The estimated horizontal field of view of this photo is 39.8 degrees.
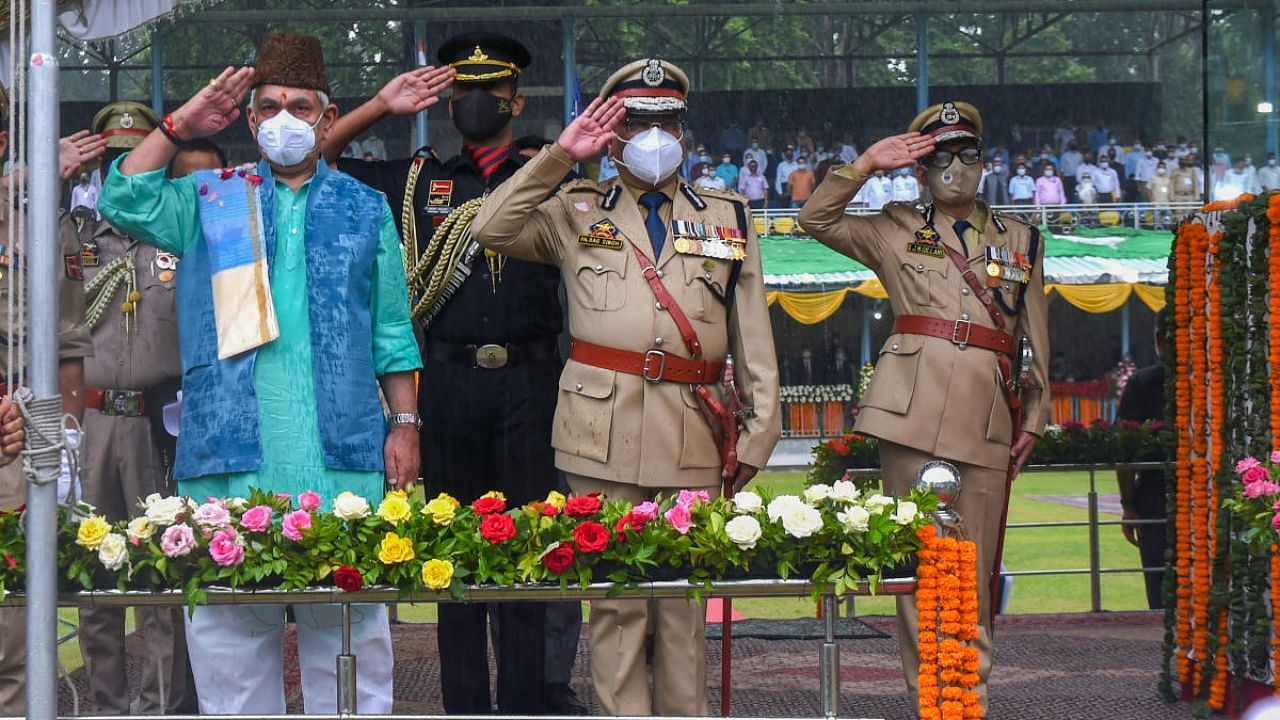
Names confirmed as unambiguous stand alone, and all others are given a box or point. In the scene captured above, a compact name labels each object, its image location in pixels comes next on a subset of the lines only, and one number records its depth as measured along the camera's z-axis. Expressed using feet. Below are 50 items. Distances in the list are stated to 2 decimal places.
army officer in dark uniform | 19.15
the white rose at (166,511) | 13.75
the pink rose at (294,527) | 13.60
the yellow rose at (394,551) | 13.37
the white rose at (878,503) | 14.03
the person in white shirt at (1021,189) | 110.32
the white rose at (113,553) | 13.32
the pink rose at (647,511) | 13.88
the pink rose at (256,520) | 13.69
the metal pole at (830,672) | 13.51
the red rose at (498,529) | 13.65
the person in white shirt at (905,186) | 94.07
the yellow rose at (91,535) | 13.42
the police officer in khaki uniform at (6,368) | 17.67
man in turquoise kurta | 15.40
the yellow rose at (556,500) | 14.28
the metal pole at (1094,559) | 31.40
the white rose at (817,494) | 14.35
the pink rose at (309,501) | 14.17
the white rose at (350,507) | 13.87
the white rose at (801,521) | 13.69
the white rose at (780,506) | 13.83
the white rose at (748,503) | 14.06
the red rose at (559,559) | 13.41
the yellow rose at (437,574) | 13.32
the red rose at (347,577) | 13.32
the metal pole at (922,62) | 78.43
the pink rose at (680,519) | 13.75
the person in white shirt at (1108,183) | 110.93
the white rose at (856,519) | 13.73
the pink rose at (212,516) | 13.71
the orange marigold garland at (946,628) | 13.57
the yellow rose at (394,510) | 13.82
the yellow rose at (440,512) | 13.88
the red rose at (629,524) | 13.70
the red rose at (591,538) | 13.46
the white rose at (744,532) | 13.55
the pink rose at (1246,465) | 18.31
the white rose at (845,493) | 14.35
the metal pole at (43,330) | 12.17
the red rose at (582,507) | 14.12
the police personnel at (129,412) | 21.20
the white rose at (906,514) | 13.79
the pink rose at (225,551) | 13.38
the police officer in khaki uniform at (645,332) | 17.43
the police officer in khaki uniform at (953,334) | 20.77
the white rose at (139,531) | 13.55
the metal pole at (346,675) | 13.58
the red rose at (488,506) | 14.12
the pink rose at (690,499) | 14.14
